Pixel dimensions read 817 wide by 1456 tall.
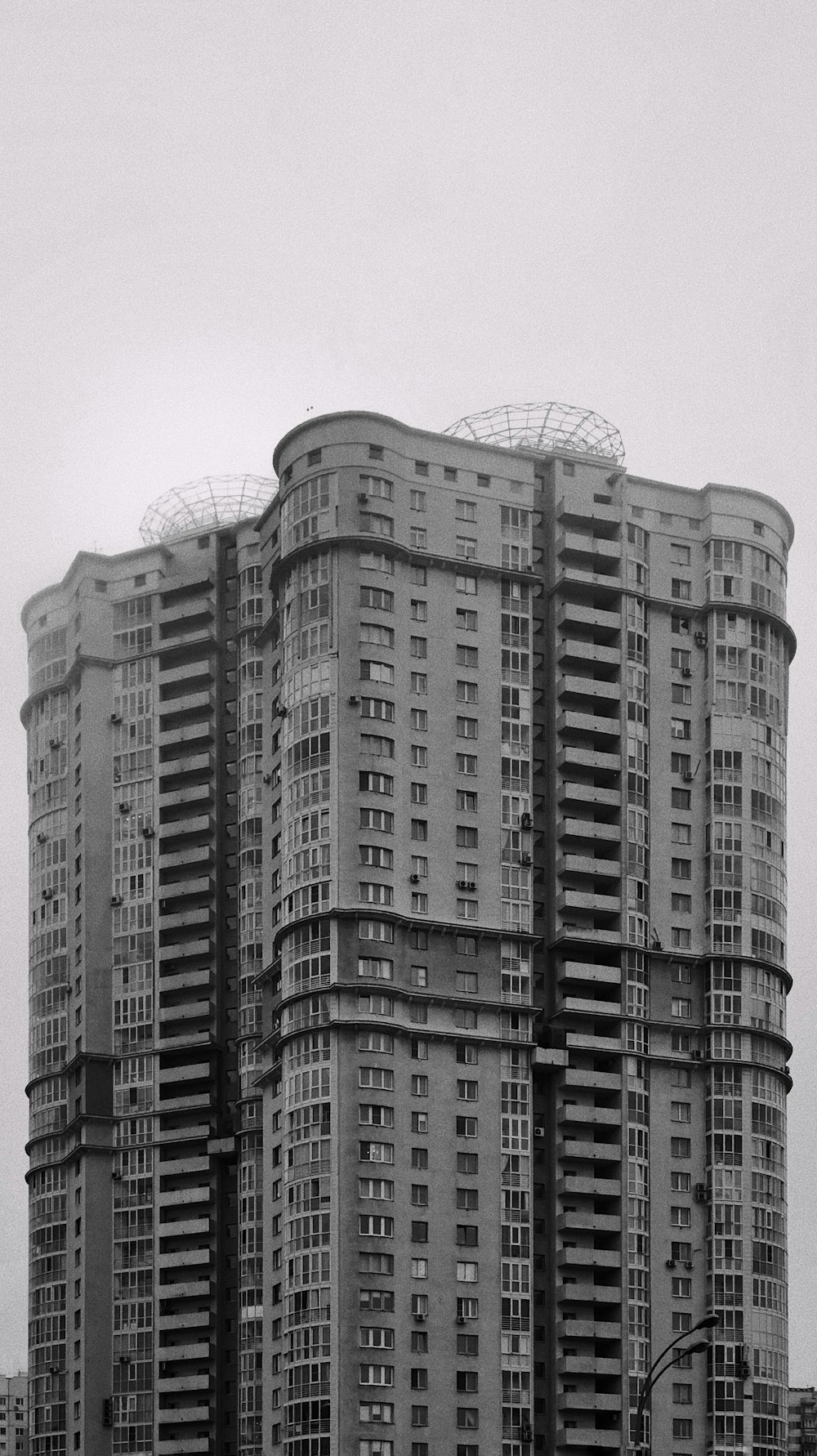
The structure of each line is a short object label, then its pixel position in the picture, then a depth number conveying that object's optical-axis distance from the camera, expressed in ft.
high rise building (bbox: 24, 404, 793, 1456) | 449.06
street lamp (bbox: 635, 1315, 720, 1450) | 261.03
